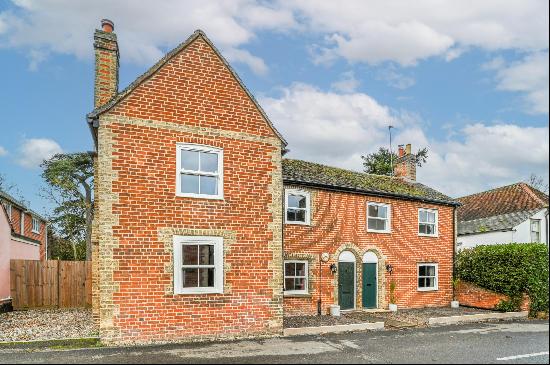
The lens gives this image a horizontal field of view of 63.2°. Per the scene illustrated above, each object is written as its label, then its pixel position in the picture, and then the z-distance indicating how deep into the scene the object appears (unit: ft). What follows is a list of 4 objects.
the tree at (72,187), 116.67
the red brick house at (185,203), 38.40
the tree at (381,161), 169.27
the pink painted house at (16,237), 64.08
